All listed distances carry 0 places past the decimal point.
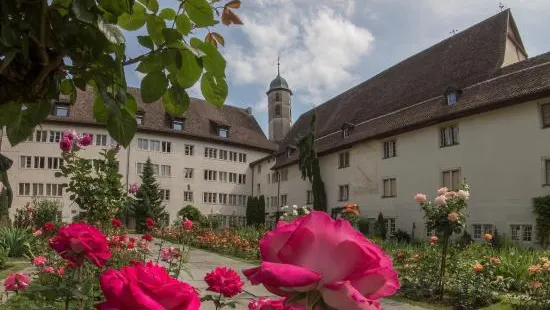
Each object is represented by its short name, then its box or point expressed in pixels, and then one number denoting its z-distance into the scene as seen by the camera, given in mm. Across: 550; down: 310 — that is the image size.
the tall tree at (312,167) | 37000
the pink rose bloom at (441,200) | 9414
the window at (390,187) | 30016
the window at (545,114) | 21578
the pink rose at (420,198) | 9658
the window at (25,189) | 45094
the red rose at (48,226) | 5233
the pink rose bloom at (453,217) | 9273
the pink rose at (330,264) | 728
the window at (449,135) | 26153
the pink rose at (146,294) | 827
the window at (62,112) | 46094
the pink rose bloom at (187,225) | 6744
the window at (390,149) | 30609
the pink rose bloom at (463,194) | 9366
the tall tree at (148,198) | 43281
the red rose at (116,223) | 6772
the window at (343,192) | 35062
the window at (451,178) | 25472
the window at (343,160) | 35316
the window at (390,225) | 29122
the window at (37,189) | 45312
